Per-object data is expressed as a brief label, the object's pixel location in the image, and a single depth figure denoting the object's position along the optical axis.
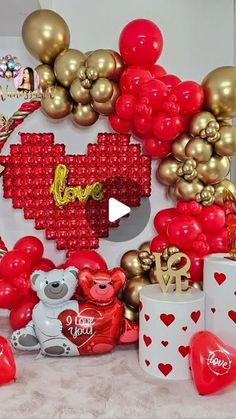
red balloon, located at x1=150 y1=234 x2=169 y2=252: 1.79
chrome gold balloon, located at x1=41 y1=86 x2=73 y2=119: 1.78
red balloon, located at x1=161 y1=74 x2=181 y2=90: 1.75
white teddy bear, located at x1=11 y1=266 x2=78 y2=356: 1.57
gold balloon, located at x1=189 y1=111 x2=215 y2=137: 1.73
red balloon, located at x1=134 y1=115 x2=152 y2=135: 1.70
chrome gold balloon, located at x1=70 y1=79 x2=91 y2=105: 1.73
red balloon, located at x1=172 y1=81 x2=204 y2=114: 1.67
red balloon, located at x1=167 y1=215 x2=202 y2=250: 1.68
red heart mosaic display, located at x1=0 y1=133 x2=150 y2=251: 1.89
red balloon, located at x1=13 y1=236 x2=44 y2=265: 1.77
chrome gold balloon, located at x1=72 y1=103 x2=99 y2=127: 1.82
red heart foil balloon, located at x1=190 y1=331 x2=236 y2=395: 1.33
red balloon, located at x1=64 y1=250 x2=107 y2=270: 1.74
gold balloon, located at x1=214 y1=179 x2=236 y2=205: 1.79
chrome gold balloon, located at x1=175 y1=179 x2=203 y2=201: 1.76
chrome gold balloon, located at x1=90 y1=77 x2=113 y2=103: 1.71
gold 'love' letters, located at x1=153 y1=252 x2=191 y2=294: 1.55
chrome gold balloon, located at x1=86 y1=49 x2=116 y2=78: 1.71
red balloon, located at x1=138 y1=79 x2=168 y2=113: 1.65
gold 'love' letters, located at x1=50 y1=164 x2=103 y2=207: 1.87
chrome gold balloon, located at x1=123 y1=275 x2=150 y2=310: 1.75
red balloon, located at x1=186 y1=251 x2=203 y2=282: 1.70
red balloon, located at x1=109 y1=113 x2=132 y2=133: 1.81
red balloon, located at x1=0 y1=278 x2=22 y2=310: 1.69
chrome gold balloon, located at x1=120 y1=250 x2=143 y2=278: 1.83
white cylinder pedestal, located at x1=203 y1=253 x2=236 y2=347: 1.50
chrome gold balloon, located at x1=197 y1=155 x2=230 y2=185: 1.75
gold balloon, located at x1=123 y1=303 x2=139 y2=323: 1.75
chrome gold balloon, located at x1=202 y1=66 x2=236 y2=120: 1.71
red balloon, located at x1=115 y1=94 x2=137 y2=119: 1.70
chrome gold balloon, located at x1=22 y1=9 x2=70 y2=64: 1.72
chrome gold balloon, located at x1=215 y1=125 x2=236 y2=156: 1.73
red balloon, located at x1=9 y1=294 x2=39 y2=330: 1.69
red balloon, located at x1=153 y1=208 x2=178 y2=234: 1.83
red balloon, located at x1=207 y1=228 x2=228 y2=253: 1.75
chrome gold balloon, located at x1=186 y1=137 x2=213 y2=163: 1.72
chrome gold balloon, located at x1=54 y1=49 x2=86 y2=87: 1.73
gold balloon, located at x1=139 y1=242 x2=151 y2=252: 1.90
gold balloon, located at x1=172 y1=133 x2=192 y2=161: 1.78
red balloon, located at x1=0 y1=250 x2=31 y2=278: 1.69
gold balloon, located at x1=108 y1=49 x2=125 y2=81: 1.77
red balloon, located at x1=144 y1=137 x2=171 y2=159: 1.81
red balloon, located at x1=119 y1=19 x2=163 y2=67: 1.70
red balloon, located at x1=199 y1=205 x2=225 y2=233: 1.73
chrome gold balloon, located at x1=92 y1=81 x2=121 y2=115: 1.78
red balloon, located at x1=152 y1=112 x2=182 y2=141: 1.67
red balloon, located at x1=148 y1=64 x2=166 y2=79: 1.82
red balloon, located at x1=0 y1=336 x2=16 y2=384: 1.37
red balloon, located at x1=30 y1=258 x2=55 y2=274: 1.77
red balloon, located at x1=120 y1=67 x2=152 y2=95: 1.70
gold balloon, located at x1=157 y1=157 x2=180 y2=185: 1.82
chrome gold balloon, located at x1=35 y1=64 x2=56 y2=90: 1.78
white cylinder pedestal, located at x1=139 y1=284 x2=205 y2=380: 1.46
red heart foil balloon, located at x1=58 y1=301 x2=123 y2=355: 1.57
